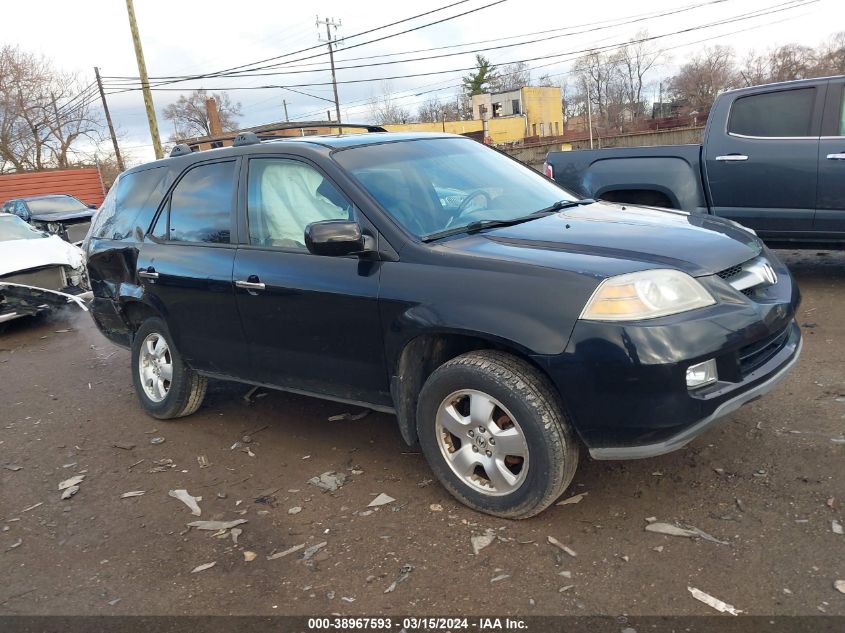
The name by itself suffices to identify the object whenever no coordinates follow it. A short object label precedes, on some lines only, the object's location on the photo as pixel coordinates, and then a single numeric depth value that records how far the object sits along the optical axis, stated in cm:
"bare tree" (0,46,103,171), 4169
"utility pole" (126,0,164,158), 2295
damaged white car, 816
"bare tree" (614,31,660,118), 7062
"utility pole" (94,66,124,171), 3809
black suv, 282
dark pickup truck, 623
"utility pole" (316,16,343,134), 4628
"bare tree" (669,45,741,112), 6425
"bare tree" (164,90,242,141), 6688
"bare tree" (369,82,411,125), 7375
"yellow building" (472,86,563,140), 6662
